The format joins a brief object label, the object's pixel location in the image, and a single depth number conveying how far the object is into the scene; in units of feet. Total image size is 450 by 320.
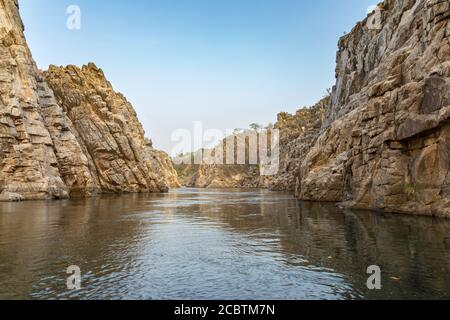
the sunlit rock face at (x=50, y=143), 164.04
